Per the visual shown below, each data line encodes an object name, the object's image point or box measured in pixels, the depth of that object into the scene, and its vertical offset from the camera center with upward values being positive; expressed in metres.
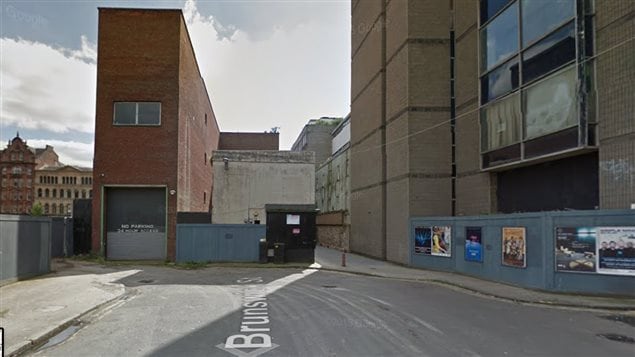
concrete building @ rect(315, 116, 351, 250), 32.59 +0.74
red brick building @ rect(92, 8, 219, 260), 22.62 +3.66
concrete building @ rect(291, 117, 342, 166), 61.56 +9.35
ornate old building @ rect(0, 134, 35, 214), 90.50 +5.17
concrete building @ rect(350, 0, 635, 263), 12.84 +3.71
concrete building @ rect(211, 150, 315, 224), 30.42 +1.49
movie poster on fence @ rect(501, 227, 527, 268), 13.57 -1.36
